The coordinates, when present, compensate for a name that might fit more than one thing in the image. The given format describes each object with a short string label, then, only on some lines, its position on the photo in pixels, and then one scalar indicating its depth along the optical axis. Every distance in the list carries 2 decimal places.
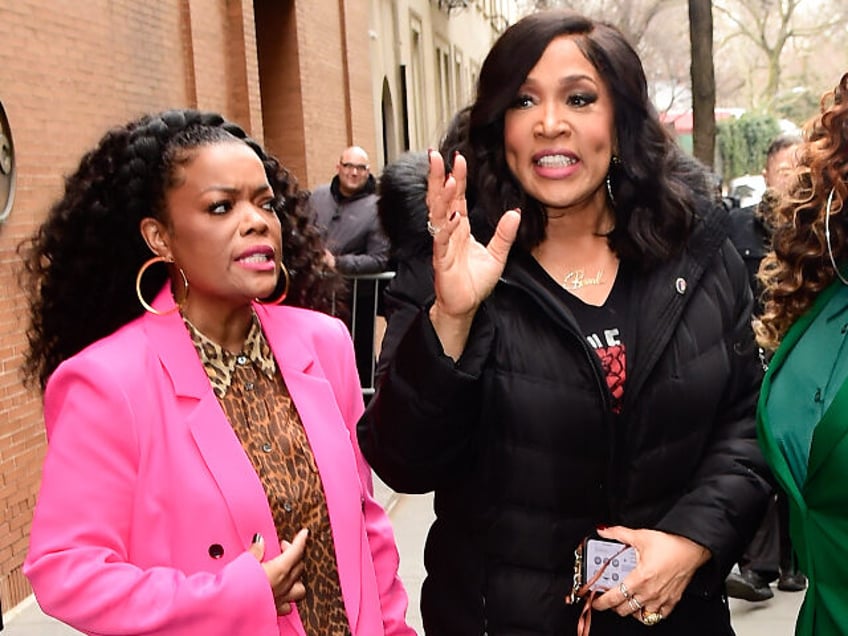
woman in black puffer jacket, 2.38
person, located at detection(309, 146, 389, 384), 8.49
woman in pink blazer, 2.11
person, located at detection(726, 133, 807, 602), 5.03
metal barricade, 8.45
